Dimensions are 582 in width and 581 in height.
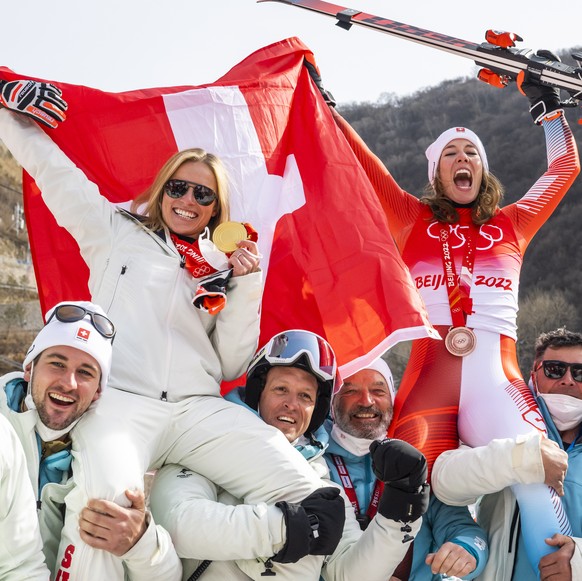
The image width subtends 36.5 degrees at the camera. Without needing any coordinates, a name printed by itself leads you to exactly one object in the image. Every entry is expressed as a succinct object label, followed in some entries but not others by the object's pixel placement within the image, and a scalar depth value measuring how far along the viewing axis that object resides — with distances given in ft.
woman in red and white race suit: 15.16
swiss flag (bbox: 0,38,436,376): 17.22
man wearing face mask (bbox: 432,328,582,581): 13.70
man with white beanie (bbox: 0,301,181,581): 11.39
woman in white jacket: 12.22
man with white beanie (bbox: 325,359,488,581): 13.64
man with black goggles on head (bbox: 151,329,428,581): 11.90
